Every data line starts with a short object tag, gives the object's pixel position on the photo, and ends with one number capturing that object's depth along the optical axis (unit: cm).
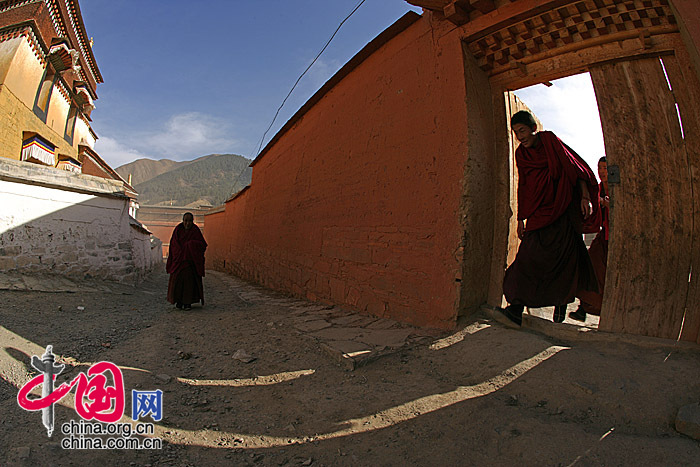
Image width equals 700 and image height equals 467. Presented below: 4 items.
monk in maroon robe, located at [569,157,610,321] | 292
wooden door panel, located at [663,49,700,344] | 213
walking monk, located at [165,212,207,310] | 519
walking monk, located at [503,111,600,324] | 268
